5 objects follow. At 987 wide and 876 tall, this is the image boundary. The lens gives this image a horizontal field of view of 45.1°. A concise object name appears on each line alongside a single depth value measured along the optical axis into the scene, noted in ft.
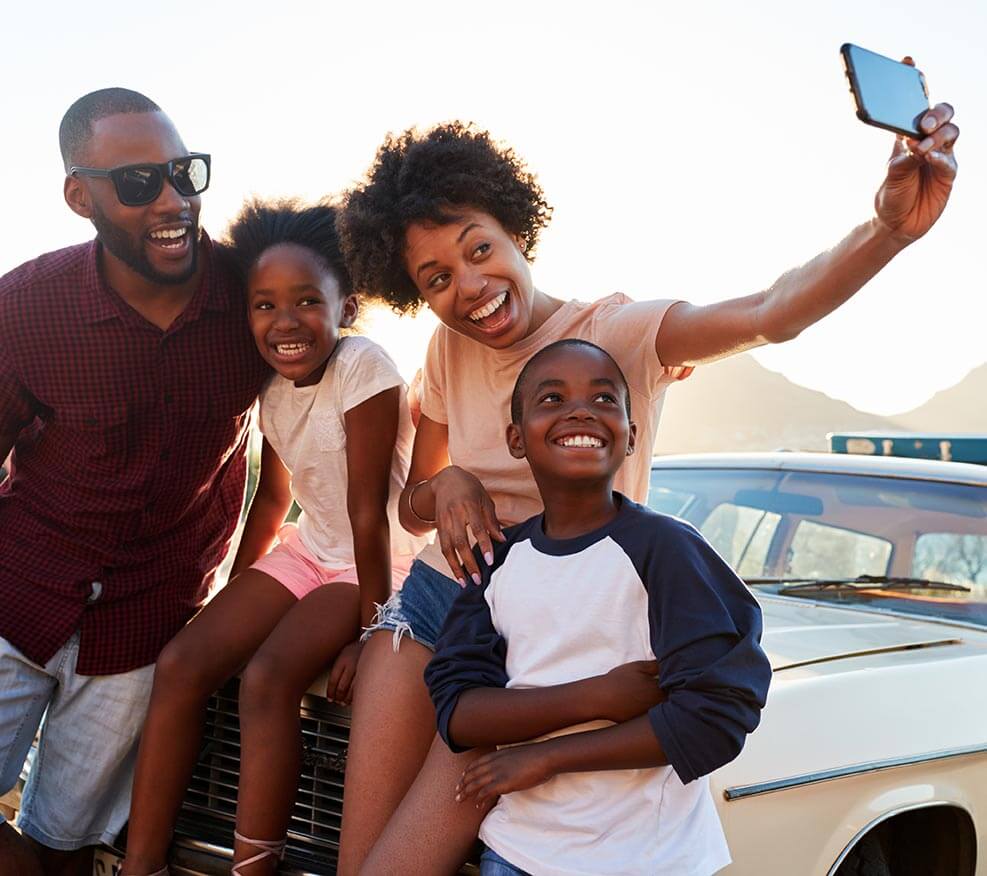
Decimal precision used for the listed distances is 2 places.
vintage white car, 8.44
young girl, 9.28
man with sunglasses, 10.27
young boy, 6.79
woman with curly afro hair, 7.30
